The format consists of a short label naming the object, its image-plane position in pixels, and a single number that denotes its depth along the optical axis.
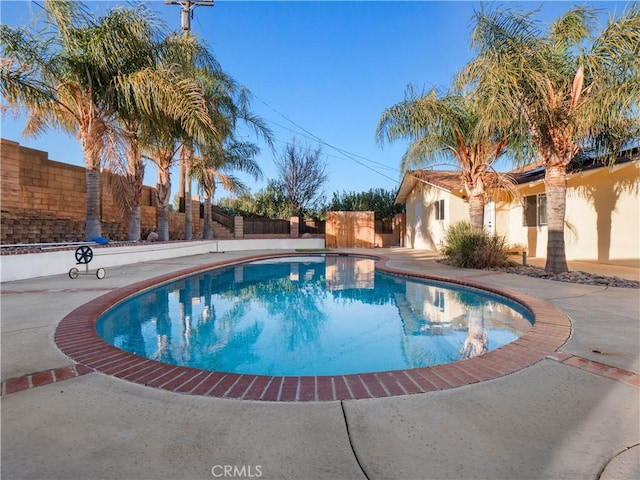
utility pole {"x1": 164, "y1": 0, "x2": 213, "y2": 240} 17.33
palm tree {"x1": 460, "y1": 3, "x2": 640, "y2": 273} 7.17
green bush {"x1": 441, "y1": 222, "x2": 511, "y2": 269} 10.65
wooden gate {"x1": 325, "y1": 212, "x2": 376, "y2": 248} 22.78
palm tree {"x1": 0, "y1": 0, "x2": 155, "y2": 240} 8.97
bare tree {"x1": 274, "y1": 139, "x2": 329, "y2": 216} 27.19
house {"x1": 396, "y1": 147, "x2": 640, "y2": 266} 9.98
